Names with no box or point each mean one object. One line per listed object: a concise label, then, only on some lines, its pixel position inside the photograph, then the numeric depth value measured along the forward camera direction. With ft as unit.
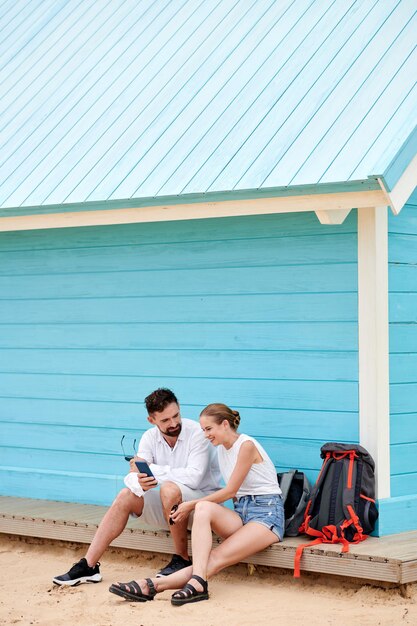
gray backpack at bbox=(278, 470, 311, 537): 22.39
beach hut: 22.45
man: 22.34
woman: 20.87
